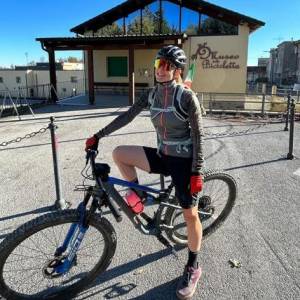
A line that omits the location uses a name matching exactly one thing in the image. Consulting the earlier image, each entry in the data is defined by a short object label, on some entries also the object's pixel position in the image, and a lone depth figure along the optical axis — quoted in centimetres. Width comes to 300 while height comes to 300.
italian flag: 475
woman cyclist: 262
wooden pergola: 1598
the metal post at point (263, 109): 1421
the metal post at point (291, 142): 687
